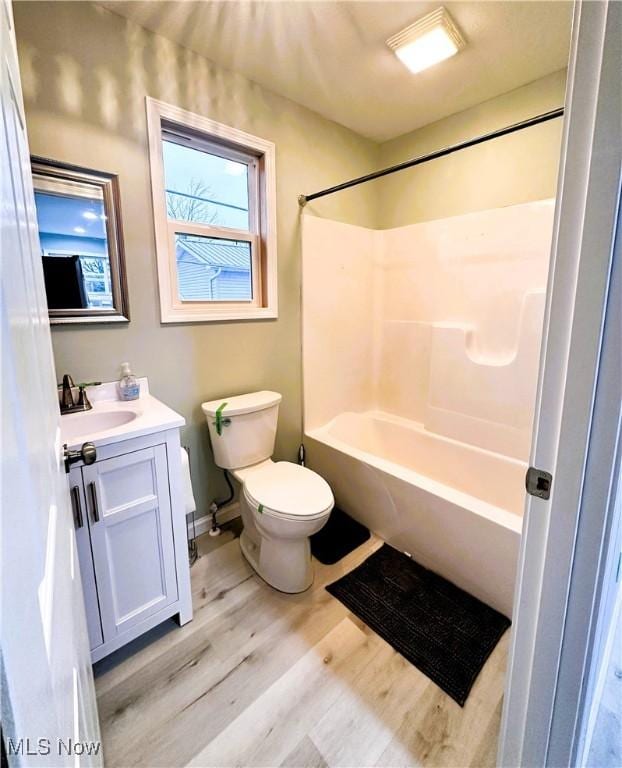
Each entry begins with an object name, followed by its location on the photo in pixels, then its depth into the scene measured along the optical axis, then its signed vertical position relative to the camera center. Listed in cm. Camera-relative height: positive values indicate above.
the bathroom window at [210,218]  168 +56
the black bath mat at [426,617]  130 -124
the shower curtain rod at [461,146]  128 +73
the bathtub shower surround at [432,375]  168 -35
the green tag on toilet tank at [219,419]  176 -48
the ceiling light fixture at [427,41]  149 +126
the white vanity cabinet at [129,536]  115 -75
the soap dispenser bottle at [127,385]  159 -28
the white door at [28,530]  27 -21
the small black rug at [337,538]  188 -122
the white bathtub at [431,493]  149 -90
